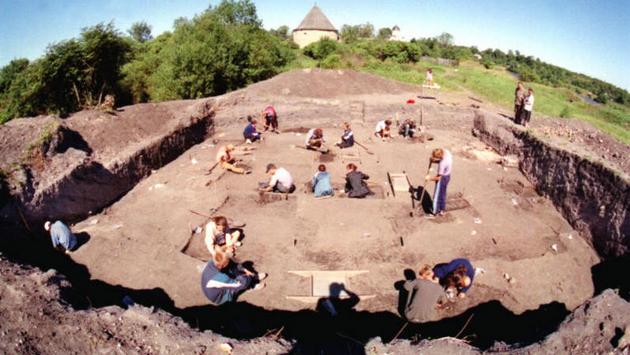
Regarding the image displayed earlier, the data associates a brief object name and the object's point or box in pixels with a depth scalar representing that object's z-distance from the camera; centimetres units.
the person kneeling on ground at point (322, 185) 944
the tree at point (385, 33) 7988
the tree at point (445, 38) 8070
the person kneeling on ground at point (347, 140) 1322
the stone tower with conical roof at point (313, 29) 4747
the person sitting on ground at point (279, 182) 947
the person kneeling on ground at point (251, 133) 1351
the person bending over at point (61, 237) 698
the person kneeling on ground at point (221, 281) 581
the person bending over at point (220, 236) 688
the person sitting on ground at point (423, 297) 552
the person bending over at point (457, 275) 592
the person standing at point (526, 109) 1250
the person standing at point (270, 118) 1493
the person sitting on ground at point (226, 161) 1090
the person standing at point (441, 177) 821
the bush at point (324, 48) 3588
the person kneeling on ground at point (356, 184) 952
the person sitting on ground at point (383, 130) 1427
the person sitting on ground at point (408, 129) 1460
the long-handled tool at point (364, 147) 1306
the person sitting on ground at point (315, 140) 1280
